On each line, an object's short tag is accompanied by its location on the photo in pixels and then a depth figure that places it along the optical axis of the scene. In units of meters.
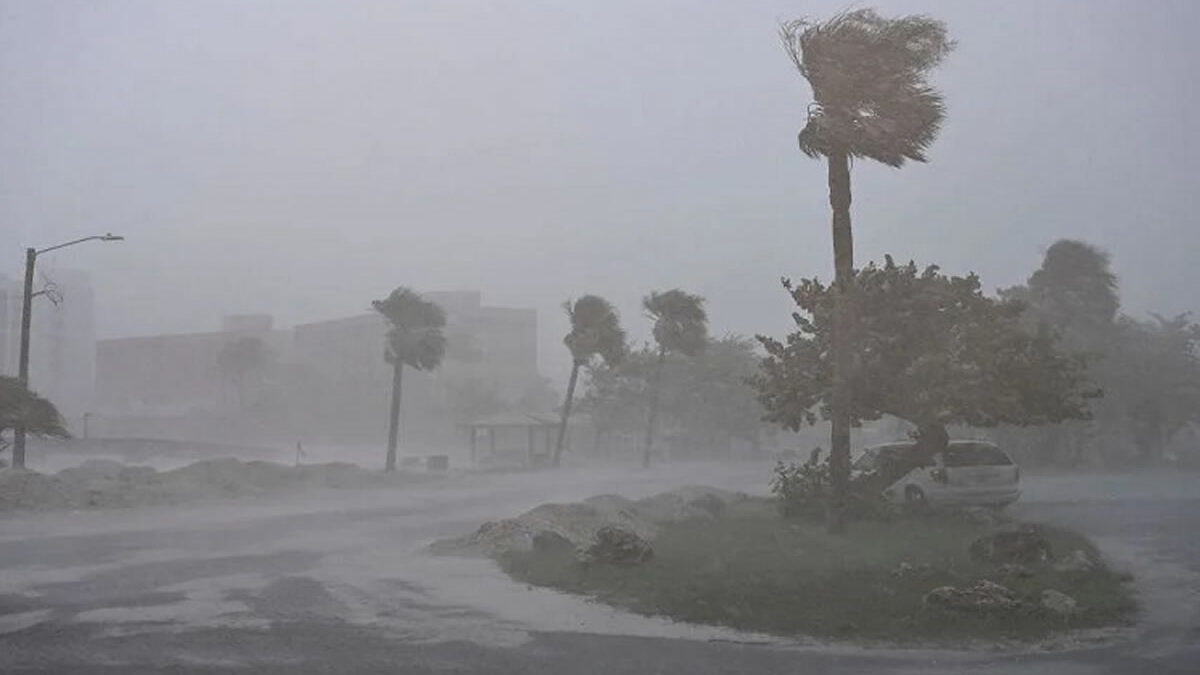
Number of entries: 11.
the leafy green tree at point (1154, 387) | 47.12
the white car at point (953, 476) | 22.81
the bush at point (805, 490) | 21.39
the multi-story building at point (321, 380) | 96.56
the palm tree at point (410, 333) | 50.72
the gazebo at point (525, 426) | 58.91
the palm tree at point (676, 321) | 53.19
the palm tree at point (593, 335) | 55.31
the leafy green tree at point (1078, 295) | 47.12
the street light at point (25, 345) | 33.28
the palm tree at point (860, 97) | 19.06
